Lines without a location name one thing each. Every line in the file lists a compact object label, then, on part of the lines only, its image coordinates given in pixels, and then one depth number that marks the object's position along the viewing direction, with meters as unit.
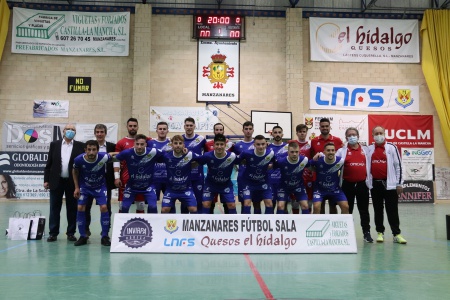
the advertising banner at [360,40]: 17.11
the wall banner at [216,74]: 16.62
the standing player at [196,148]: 7.11
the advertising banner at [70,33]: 16.48
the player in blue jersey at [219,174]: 6.48
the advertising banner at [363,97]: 17.08
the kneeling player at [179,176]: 6.42
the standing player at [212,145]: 7.04
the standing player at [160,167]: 7.16
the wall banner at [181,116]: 16.47
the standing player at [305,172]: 7.25
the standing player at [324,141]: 7.12
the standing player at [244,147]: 7.00
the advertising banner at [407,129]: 17.19
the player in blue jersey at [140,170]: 6.32
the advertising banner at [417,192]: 16.88
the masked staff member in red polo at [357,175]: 6.81
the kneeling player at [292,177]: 6.58
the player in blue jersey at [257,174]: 6.59
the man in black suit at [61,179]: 6.76
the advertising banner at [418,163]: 17.12
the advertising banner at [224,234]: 5.61
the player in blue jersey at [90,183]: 6.28
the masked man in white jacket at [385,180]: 6.75
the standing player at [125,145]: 7.12
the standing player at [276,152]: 7.15
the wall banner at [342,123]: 16.94
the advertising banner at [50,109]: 16.52
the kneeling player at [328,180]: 6.57
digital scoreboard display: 16.48
